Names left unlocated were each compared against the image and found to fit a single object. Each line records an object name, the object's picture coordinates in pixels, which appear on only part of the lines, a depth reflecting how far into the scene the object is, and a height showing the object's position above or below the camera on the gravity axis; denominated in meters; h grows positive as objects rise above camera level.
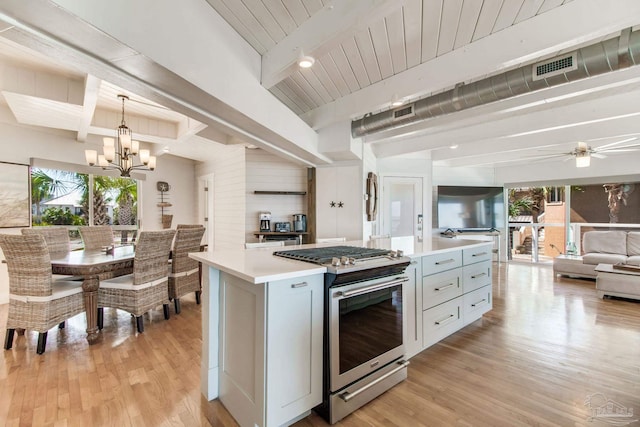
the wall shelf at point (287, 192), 5.31 +0.42
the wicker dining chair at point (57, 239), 3.43 -0.29
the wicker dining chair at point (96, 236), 4.02 -0.31
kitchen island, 1.48 -0.71
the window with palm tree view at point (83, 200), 4.60 +0.28
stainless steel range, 1.68 -0.73
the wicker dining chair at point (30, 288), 2.43 -0.64
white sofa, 5.27 -0.79
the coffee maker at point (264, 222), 5.28 -0.14
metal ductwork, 2.00 +1.14
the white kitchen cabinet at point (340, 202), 4.89 +0.22
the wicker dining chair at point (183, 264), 3.48 -0.62
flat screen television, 7.16 +0.17
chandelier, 3.37 +0.78
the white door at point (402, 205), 6.13 +0.19
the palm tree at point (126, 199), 5.71 +0.34
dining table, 2.70 -0.54
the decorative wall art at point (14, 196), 4.00 +0.29
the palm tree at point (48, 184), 4.50 +0.52
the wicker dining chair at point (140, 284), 2.93 -0.72
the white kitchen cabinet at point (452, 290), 2.48 -0.76
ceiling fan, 4.47 +1.00
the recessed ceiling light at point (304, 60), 2.11 +1.16
